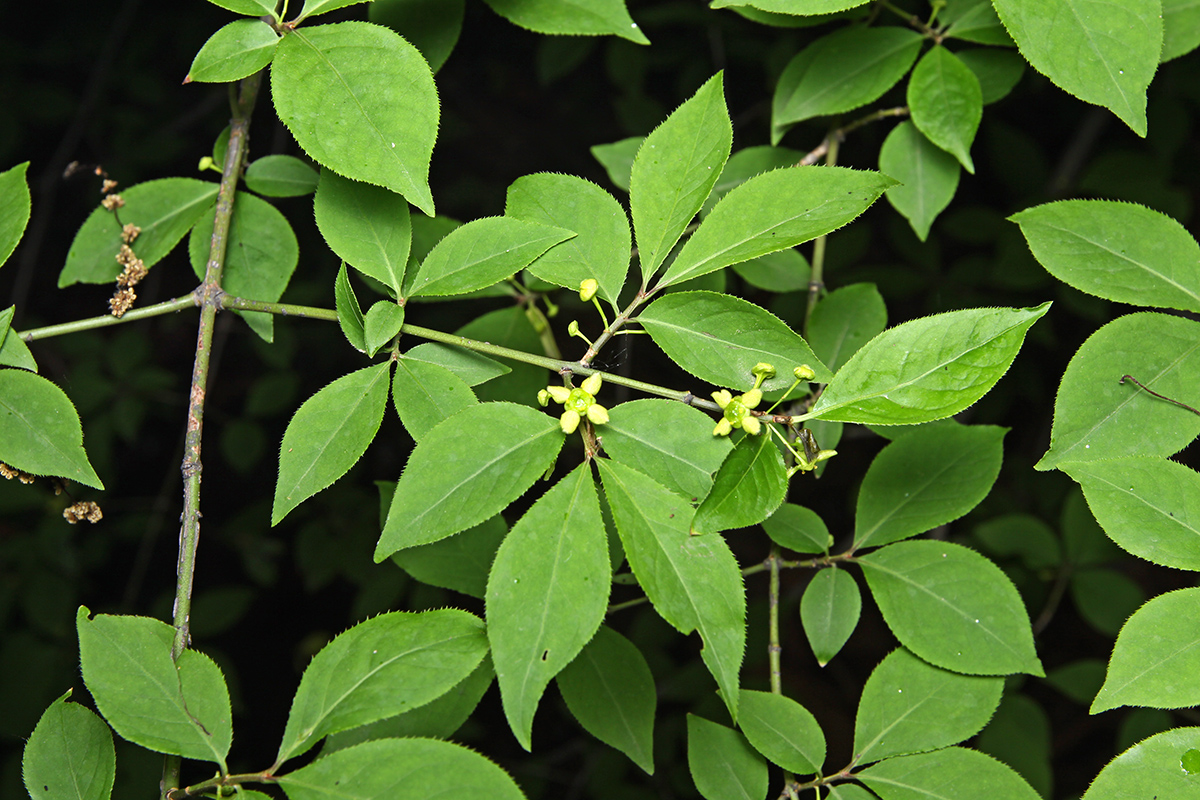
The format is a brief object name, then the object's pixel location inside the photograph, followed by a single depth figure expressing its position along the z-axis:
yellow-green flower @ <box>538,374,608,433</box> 0.57
